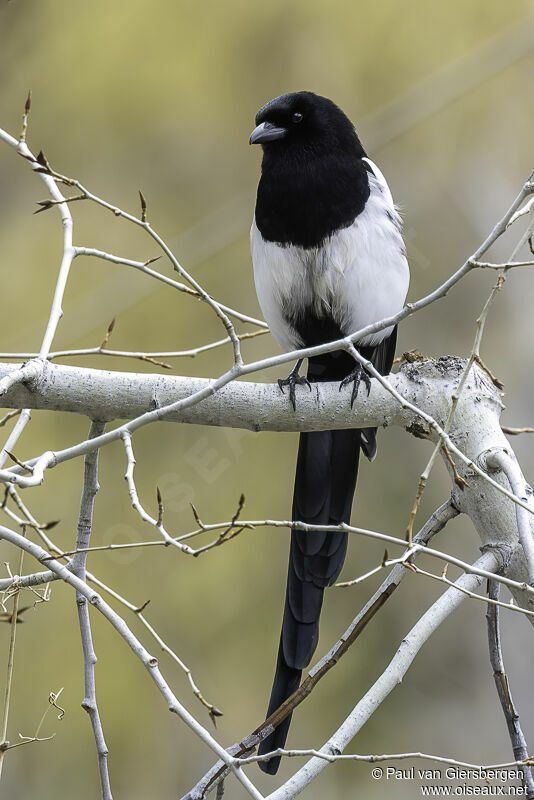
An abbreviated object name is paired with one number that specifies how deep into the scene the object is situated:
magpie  9.40
